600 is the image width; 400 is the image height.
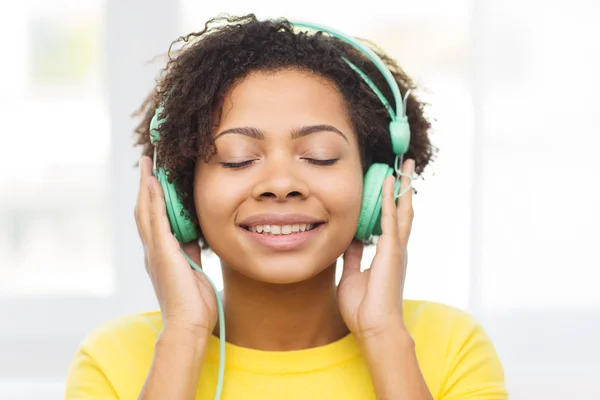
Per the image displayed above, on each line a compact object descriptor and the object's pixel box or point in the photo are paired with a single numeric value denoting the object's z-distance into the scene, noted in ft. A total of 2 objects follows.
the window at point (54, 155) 6.92
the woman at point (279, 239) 5.20
